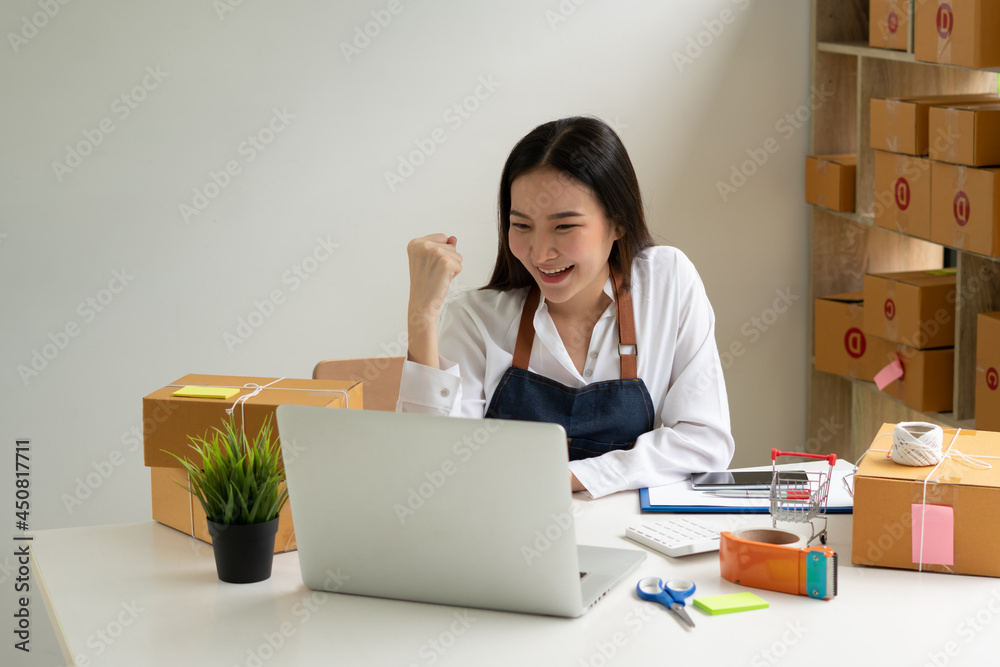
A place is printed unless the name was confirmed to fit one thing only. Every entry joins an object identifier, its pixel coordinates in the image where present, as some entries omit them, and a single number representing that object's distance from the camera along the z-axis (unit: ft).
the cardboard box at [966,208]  13.43
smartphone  11.54
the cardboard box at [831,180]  16.25
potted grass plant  10.63
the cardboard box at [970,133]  13.50
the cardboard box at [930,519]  10.54
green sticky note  10.27
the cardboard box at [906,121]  14.26
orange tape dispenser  10.35
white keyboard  10.80
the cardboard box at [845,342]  15.91
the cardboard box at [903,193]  14.30
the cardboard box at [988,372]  13.69
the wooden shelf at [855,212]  15.96
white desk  9.99
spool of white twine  10.76
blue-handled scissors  10.29
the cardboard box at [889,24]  14.61
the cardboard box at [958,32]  13.38
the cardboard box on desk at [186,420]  11.16
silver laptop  10.06
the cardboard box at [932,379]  14.59
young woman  12.05
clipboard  11.30
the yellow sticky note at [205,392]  11.26
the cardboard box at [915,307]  14.53
